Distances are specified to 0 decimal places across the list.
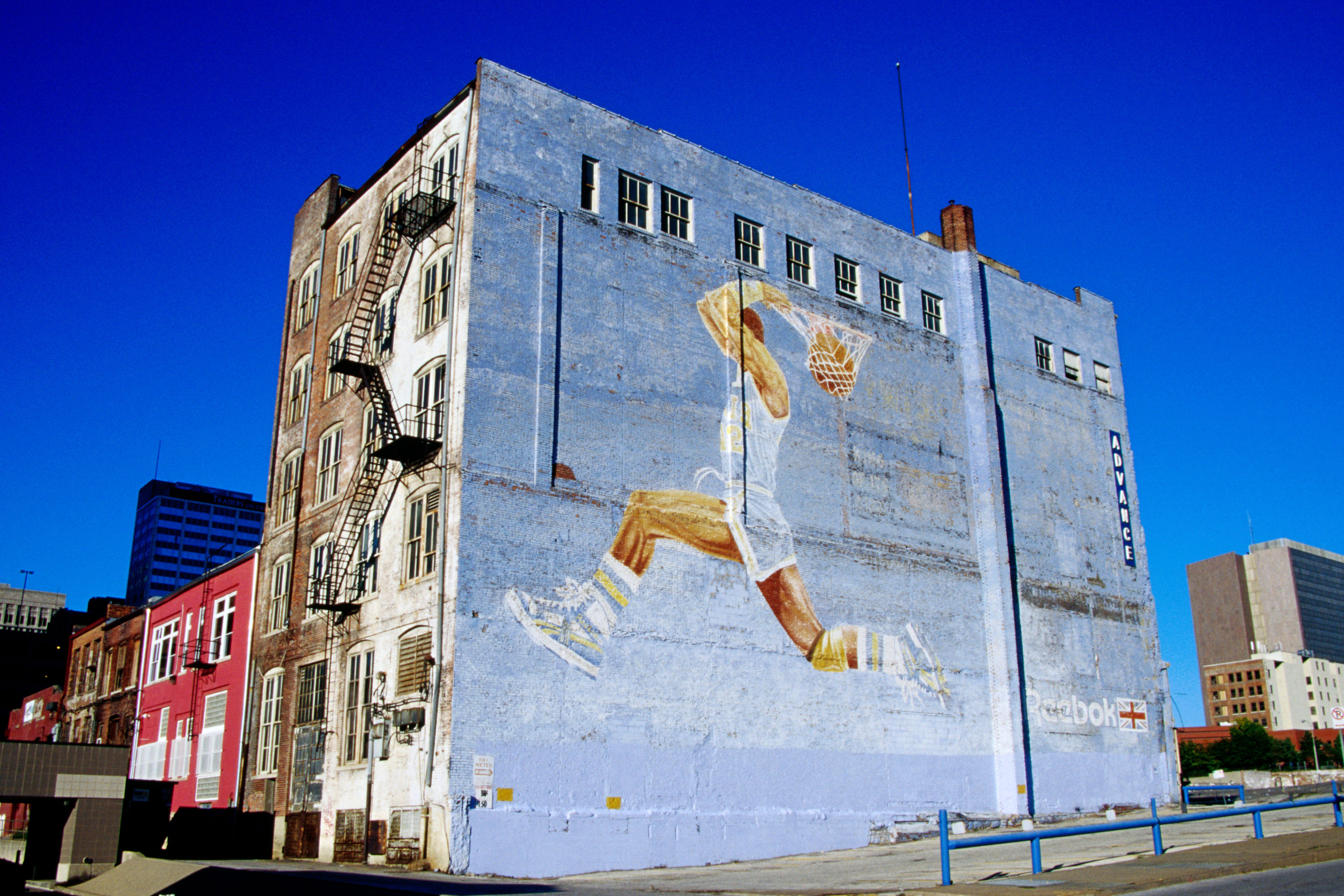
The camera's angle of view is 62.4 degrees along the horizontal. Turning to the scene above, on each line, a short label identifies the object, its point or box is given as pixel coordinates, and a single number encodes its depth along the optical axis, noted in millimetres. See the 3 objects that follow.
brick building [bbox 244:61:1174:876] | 26078
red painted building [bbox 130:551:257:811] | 34531
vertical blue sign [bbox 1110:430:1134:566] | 42125
